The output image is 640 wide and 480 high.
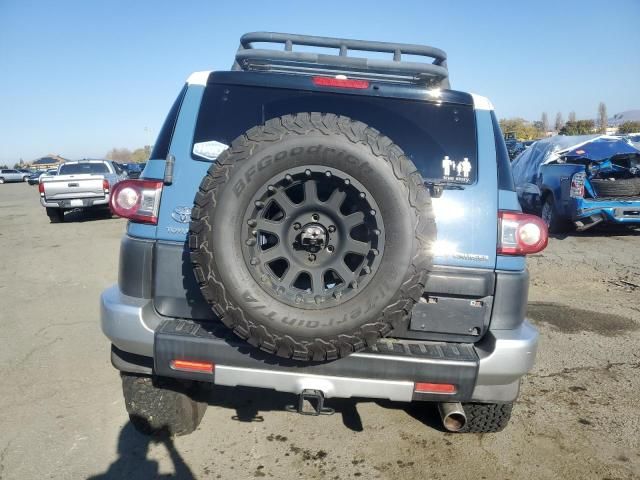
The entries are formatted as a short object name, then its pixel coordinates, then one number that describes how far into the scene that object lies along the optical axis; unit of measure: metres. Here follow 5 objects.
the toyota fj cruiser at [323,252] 2.01
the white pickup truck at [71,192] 11.82
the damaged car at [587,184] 8.77
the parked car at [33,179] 43.78
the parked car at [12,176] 49.56
